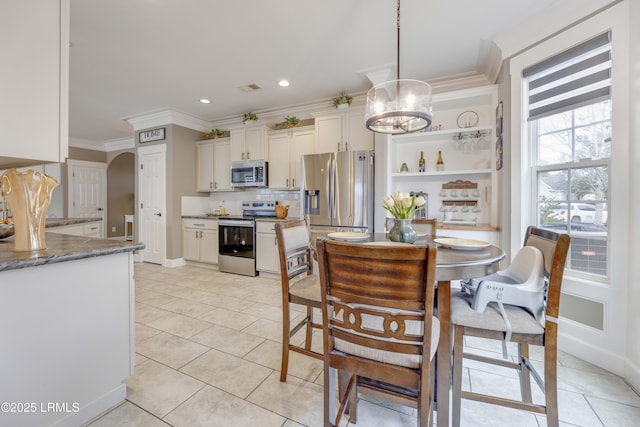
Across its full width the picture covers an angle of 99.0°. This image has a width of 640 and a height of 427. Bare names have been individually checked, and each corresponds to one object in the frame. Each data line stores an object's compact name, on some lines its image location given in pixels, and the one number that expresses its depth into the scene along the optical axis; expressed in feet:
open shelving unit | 10.30
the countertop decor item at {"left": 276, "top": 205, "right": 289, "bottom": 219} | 13.85
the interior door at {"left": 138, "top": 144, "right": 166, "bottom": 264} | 15.40
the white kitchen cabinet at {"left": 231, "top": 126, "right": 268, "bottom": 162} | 14.38
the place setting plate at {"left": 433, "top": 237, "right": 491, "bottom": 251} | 5.02
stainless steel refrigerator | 11.10
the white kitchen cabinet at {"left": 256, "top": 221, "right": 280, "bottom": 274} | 12.91
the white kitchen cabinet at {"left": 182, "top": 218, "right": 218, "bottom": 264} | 14.79
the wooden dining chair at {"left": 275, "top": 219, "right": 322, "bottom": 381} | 5.25
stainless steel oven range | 13.43
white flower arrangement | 5.39
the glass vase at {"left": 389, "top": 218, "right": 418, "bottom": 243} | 5.48
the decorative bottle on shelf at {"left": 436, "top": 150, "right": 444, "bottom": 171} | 11.26
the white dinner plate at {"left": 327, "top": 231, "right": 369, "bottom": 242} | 5.67
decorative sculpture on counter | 4.37
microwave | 14.28
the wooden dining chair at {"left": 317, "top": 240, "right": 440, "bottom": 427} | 3.00
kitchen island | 3.73
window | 6.18
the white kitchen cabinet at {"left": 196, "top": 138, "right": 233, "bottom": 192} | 15.76
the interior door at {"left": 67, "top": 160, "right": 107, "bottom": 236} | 21.17
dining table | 3.87
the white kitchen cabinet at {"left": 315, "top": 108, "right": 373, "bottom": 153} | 11.81
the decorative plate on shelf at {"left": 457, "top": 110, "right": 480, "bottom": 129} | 10.85
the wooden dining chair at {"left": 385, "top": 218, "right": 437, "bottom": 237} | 7.60
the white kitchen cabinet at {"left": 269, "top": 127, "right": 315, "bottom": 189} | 13.46
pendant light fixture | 5.84
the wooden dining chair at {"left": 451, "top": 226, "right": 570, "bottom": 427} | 3.72
